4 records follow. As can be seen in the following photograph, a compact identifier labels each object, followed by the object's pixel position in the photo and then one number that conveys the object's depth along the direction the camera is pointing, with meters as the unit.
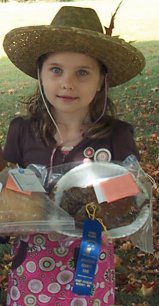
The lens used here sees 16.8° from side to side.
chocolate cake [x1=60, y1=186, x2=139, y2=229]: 1.77
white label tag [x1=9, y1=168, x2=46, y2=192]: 1.74
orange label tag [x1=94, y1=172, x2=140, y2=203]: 1.75
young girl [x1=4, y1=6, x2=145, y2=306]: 2.02
